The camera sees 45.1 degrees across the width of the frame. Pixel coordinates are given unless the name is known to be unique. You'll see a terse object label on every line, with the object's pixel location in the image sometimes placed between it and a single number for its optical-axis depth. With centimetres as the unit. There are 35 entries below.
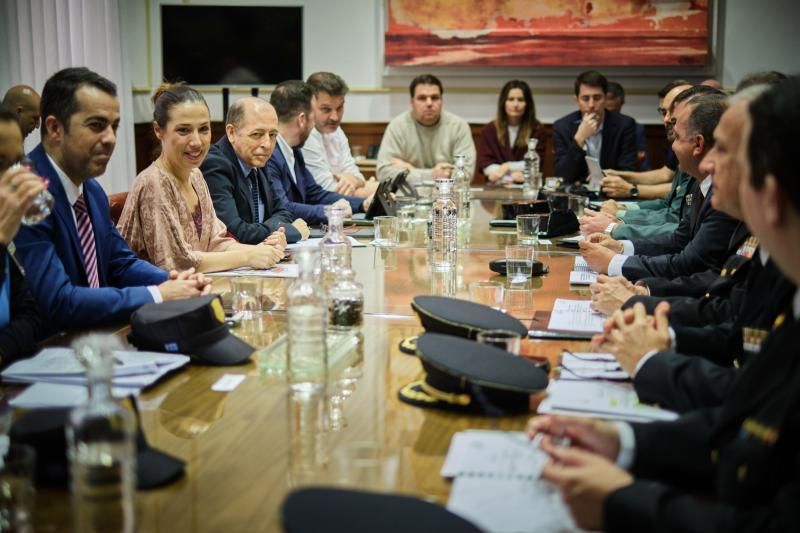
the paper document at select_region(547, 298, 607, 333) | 232
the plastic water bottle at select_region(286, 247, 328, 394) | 179
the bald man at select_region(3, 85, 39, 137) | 503
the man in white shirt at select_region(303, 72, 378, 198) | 572
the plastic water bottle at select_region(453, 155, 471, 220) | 465
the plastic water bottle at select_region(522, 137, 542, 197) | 581
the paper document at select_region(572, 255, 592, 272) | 324
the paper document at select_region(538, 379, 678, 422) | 165
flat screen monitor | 822
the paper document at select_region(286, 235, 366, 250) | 367
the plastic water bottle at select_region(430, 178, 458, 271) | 346
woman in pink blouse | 320
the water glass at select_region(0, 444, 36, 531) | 127
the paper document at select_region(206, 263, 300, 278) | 303
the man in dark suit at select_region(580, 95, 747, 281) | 309
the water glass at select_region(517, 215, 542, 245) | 375
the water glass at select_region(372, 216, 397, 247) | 383
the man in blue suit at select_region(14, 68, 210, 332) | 233
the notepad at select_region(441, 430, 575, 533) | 125
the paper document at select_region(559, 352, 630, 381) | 190
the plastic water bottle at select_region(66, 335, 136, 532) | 119
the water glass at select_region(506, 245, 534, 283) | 301
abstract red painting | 803
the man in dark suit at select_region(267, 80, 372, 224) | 482
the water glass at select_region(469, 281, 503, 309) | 260
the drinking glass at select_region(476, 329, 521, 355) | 183
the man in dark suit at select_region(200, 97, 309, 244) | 392
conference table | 128
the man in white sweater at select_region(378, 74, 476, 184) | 709
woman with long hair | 744
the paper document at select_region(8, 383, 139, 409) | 164
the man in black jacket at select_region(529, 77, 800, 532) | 123
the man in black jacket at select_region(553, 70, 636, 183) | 674
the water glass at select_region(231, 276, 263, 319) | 251
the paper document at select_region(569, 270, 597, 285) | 299
